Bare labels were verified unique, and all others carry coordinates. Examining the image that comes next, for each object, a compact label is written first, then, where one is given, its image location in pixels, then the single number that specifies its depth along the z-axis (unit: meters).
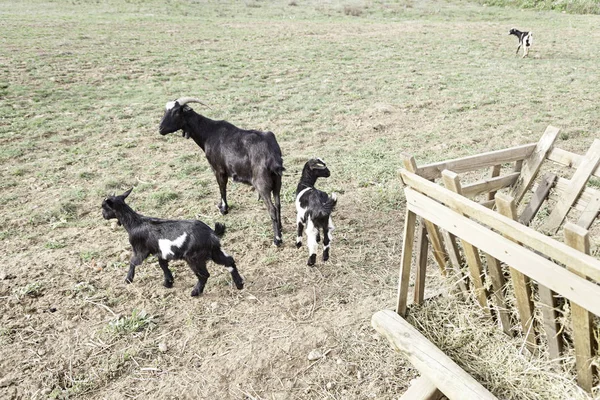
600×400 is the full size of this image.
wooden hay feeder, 2.22
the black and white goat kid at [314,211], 4.59
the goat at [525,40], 15.39
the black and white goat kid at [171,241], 4.08
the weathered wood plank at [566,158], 3.70
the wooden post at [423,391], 2.98
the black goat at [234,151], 5.18
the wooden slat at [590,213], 3.67
